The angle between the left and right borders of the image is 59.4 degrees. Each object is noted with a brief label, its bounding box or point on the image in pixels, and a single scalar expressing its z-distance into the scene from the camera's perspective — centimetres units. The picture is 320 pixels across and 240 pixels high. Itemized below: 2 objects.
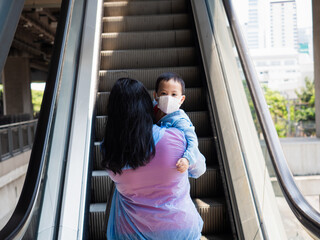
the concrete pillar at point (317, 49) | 920
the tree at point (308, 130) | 2820
